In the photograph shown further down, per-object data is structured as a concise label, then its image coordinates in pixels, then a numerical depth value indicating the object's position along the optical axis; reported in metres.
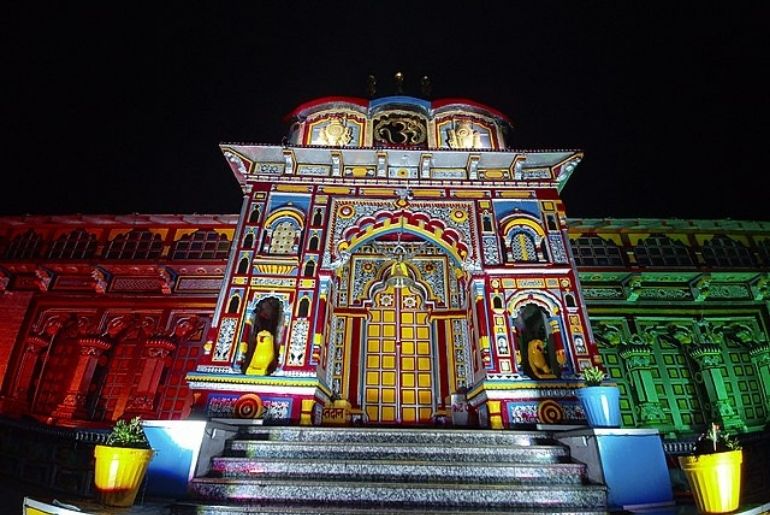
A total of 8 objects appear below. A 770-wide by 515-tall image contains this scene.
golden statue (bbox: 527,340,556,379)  7.84
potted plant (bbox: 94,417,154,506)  3.78
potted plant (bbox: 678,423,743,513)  3.58
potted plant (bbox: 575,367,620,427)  5.27
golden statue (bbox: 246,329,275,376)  7.66
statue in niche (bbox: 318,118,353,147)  10.84
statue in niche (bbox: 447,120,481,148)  10.98
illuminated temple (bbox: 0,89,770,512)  8.08
